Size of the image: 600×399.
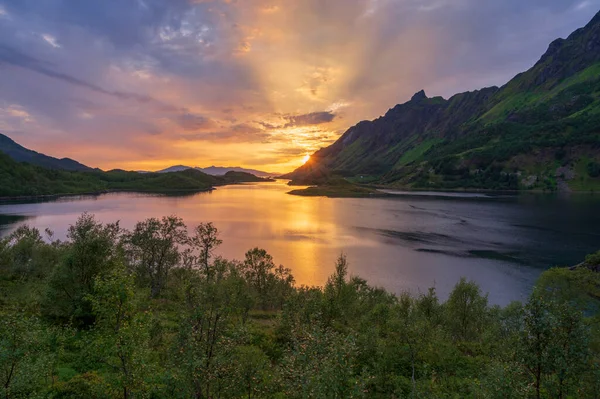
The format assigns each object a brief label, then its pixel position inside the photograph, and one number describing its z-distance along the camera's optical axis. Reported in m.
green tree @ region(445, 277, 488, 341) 46.97
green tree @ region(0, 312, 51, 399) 13.81
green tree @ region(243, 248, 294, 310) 58.97
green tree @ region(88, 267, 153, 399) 14.07
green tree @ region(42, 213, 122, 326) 31.73
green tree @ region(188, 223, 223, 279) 40.12
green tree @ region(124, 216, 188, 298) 57.36
